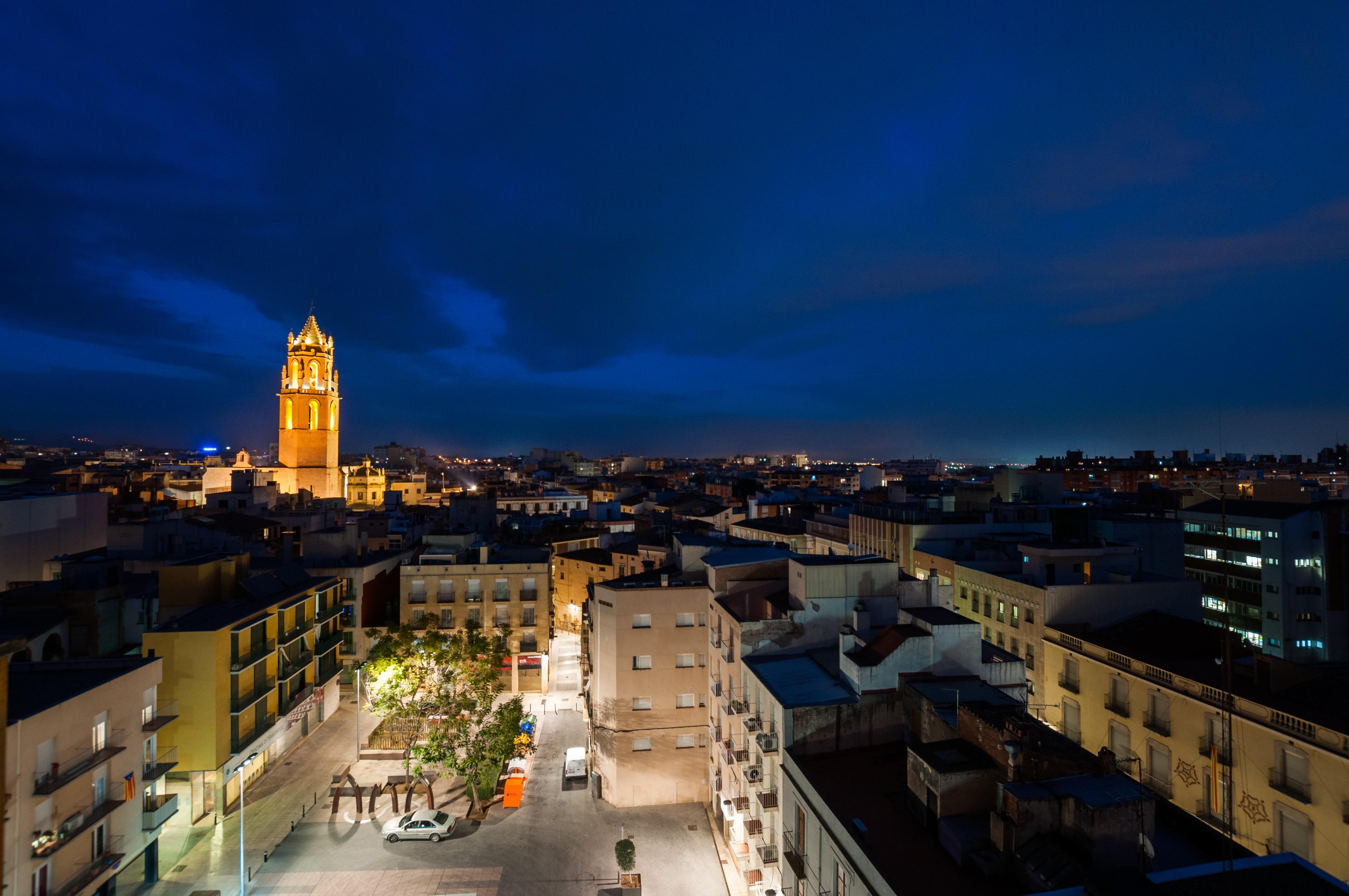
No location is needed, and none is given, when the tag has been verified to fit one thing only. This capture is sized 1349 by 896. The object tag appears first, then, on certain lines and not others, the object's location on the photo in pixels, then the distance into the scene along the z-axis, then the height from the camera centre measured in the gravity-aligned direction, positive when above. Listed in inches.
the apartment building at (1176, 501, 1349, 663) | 1846.7 -362.2
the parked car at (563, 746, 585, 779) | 1253.1 -586.8
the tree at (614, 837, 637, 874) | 919.0 -552.4
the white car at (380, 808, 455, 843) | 1044.5 -584.5
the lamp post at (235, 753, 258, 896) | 870.4 -532.6
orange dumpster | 1157.7 -595.3
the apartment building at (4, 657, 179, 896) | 684.1 -361.6
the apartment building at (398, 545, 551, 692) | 1585.9 -332.6
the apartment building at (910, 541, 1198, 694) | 1217.4 -263.1
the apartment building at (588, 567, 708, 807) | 1147.3 -411.6
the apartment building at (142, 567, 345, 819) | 1050.7 -378.3
